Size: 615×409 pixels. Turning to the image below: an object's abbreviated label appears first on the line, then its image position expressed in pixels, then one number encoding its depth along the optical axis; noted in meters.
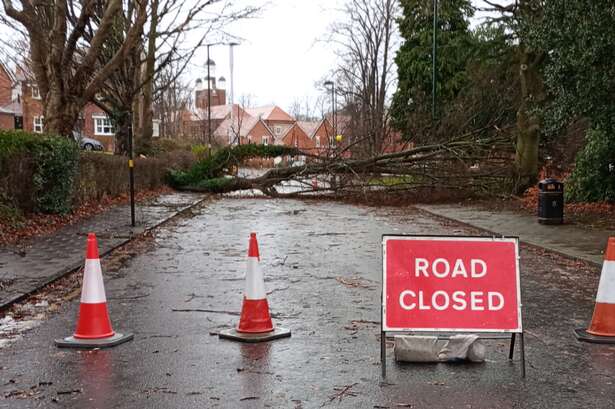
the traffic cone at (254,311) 6.16
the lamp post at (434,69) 26.34
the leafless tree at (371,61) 48.38
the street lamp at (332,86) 52.53
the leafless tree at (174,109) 71.06
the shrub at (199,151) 39.72
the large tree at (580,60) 13.46
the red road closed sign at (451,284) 5.21
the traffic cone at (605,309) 6.02
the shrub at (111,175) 18.95
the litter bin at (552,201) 15.89
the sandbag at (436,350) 5.48
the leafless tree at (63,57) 17.53
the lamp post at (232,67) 52.02
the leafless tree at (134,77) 28.21
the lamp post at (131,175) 14.78
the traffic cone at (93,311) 6.04
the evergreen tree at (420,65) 38.91
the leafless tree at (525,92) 22.40
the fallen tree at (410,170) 23.95
